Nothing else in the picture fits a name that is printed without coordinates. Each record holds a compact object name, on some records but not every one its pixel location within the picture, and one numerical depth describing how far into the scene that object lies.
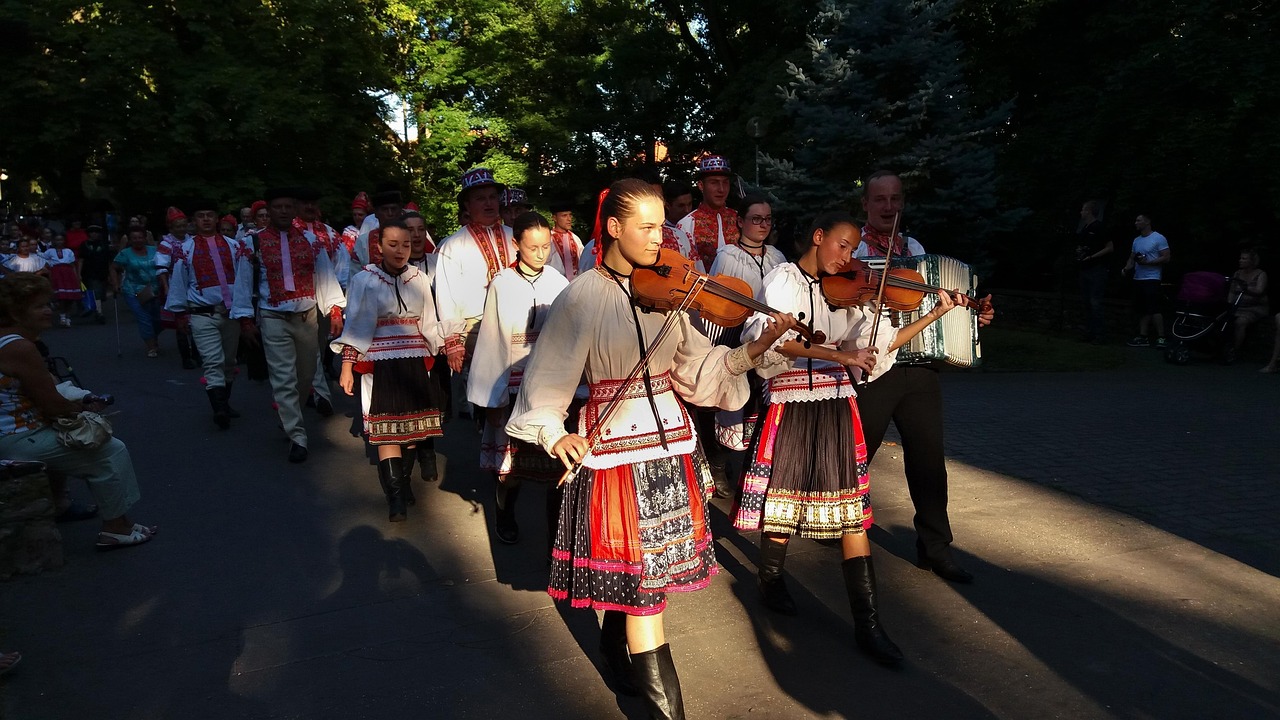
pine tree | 12.78
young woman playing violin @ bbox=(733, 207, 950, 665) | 4.23
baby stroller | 12.71
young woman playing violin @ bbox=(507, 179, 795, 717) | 3.30
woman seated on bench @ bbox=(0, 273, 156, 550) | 5.26
